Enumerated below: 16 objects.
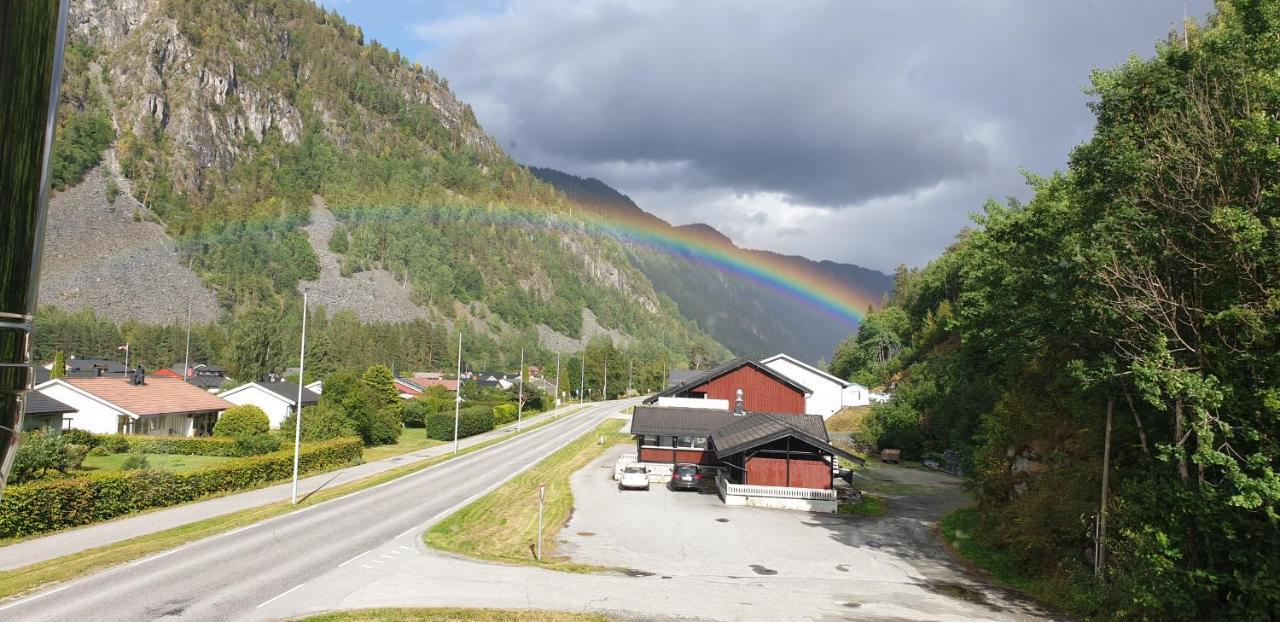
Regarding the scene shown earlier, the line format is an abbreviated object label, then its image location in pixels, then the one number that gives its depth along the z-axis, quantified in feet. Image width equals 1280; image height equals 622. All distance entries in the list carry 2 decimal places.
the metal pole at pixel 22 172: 6.99
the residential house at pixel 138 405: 181.27
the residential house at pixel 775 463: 122.21
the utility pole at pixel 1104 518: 66.64
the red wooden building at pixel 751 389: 187.93
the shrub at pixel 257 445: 172.24
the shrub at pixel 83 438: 155.63
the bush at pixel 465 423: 226.17
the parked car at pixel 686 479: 136.26
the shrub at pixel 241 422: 186.80
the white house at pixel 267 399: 227.40
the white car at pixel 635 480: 132.57
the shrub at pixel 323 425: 170.09
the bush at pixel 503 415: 279.51
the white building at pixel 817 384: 295.89
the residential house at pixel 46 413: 166.50
